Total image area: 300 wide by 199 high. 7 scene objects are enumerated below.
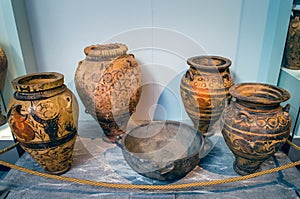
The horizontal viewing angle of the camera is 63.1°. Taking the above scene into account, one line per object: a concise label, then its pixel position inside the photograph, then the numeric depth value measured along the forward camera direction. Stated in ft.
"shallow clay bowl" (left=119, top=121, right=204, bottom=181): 3.05
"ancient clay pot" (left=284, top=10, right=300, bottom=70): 3.84
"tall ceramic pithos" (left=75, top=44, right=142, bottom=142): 3.55
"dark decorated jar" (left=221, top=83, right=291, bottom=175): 2.81
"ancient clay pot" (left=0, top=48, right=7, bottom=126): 3.90
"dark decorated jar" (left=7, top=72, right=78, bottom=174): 2.88
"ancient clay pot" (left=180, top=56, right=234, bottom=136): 3.60
